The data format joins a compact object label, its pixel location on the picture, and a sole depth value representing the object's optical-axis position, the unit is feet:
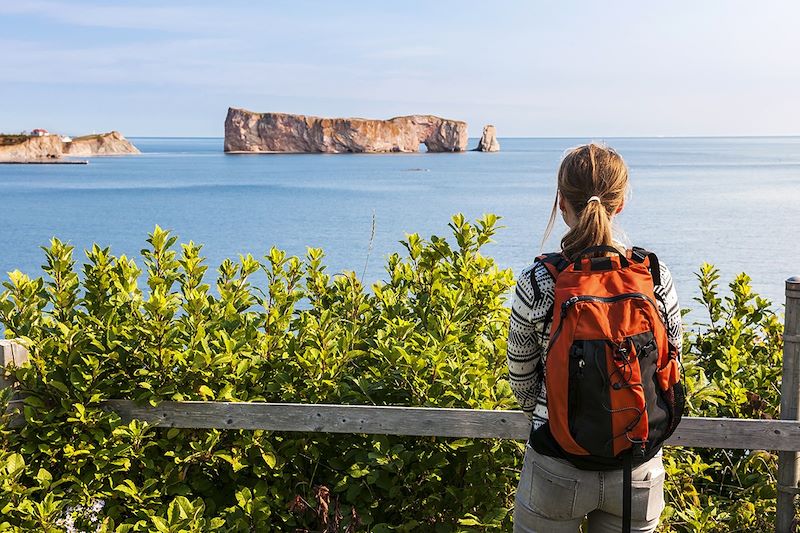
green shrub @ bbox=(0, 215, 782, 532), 11.75
